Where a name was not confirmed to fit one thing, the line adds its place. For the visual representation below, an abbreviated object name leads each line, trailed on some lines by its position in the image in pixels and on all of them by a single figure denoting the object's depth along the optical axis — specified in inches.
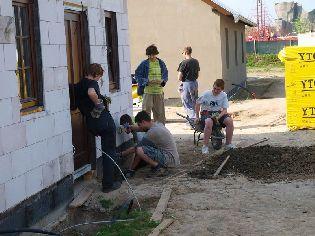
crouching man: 367.2
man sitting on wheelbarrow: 437.1
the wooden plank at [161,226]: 244.4
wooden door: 324.5
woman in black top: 312.0
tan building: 780.0
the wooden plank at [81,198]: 300.5
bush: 1702.8
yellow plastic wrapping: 506.3
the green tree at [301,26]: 2955.2
